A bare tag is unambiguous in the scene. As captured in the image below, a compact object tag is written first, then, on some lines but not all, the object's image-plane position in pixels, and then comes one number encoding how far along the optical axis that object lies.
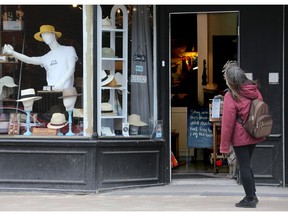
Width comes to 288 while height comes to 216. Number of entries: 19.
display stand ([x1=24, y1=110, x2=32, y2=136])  12.26
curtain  12.71
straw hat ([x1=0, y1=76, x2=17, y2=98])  12.58
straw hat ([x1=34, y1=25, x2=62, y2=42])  12.42
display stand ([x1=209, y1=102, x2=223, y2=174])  14.08
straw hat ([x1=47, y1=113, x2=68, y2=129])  12.26
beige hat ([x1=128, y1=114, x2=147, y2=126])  12.62
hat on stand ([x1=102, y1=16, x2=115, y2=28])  12.24
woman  9.95
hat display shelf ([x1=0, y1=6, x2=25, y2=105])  12.55
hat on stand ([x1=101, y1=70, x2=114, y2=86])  12.21
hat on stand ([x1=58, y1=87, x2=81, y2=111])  12.22
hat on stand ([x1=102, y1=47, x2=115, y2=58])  12.25
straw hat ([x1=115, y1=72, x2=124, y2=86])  12.49
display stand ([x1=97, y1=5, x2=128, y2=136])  12.09
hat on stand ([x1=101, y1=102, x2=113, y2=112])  12.21
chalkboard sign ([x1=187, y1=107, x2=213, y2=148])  14.82
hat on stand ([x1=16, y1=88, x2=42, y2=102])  12.38
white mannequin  12.31
